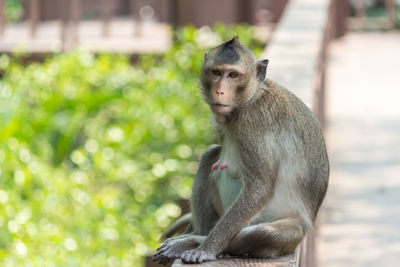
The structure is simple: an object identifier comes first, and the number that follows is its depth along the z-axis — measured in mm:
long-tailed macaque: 5547
